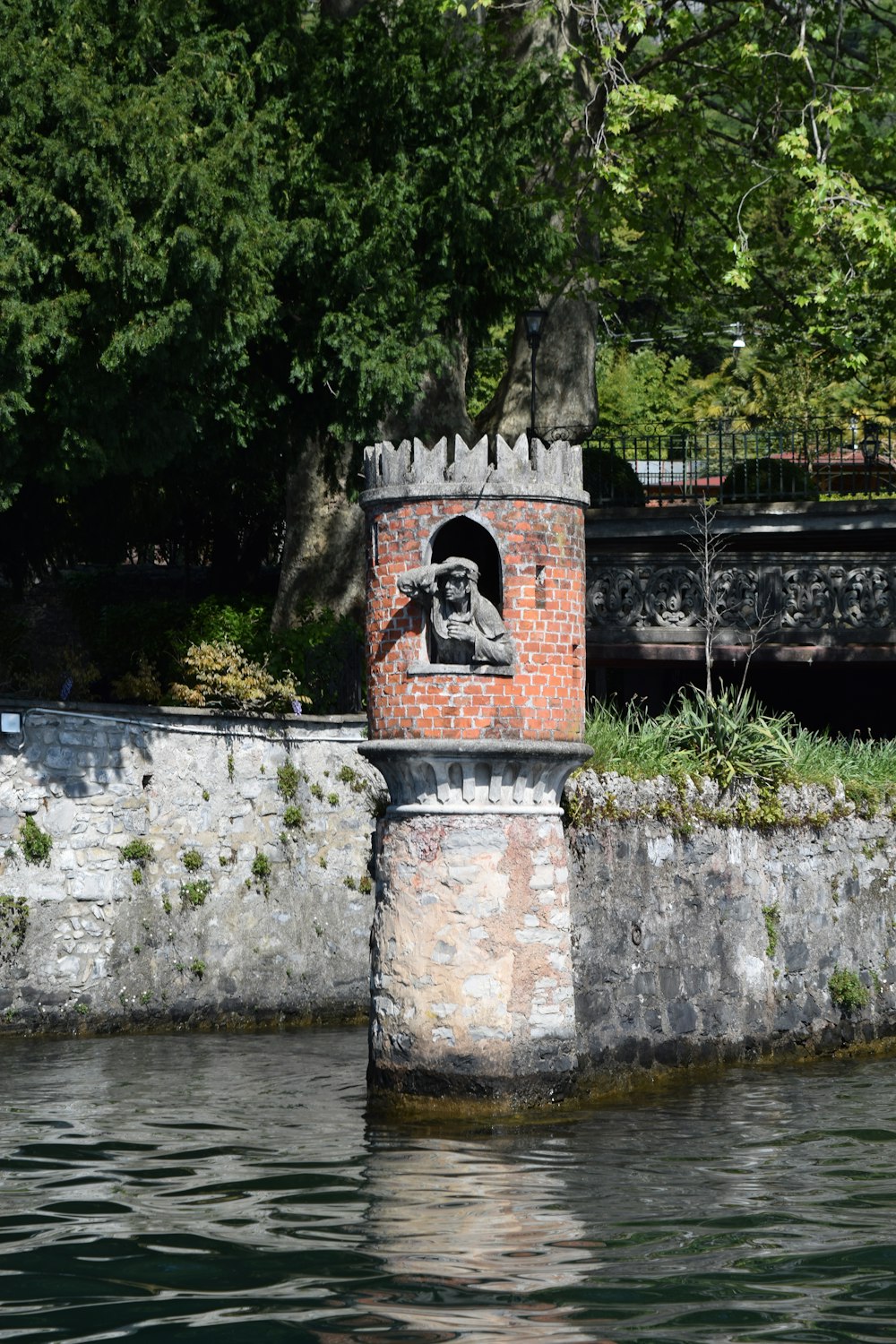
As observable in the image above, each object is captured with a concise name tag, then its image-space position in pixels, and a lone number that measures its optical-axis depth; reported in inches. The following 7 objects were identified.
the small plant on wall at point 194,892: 780.6
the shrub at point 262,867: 799.1
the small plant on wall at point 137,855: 768.3
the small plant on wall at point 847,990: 685.3
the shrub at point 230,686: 812.0
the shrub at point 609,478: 1043.3
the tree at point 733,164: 861.2
